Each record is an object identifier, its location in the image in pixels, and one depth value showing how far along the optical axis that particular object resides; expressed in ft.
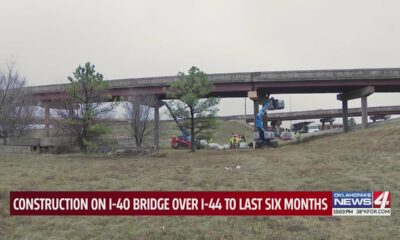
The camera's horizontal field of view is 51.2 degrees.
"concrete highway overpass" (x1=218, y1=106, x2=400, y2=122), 370.45
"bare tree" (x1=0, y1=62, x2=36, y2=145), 160.15
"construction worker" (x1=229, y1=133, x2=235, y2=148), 167.32
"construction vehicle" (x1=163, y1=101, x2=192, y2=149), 180.14
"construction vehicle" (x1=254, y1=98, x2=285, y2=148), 149.69
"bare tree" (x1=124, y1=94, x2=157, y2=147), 168.96
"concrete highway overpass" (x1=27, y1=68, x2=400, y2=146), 171.22
